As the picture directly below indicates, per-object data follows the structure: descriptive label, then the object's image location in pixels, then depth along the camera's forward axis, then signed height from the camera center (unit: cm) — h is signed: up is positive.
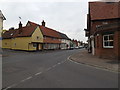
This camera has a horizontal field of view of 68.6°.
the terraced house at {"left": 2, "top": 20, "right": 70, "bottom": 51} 2349 +170
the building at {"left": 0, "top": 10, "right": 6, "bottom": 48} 2010 +590
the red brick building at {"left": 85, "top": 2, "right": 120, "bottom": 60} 973 +131
